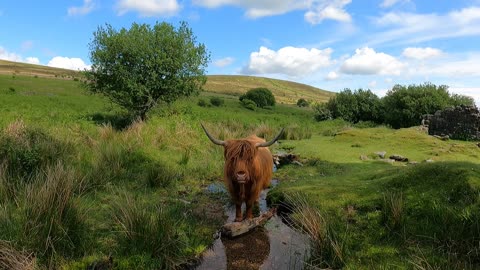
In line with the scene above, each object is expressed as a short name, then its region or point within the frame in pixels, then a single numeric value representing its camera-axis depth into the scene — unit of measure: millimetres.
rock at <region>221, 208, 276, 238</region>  5566
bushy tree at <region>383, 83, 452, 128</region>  24266
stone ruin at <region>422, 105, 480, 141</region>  16141
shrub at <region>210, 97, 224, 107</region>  38938
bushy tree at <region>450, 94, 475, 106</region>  24736
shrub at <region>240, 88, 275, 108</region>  46959
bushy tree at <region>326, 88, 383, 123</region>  31891
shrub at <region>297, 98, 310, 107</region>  59994
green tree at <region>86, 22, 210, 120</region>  16906
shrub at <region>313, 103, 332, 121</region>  33562
